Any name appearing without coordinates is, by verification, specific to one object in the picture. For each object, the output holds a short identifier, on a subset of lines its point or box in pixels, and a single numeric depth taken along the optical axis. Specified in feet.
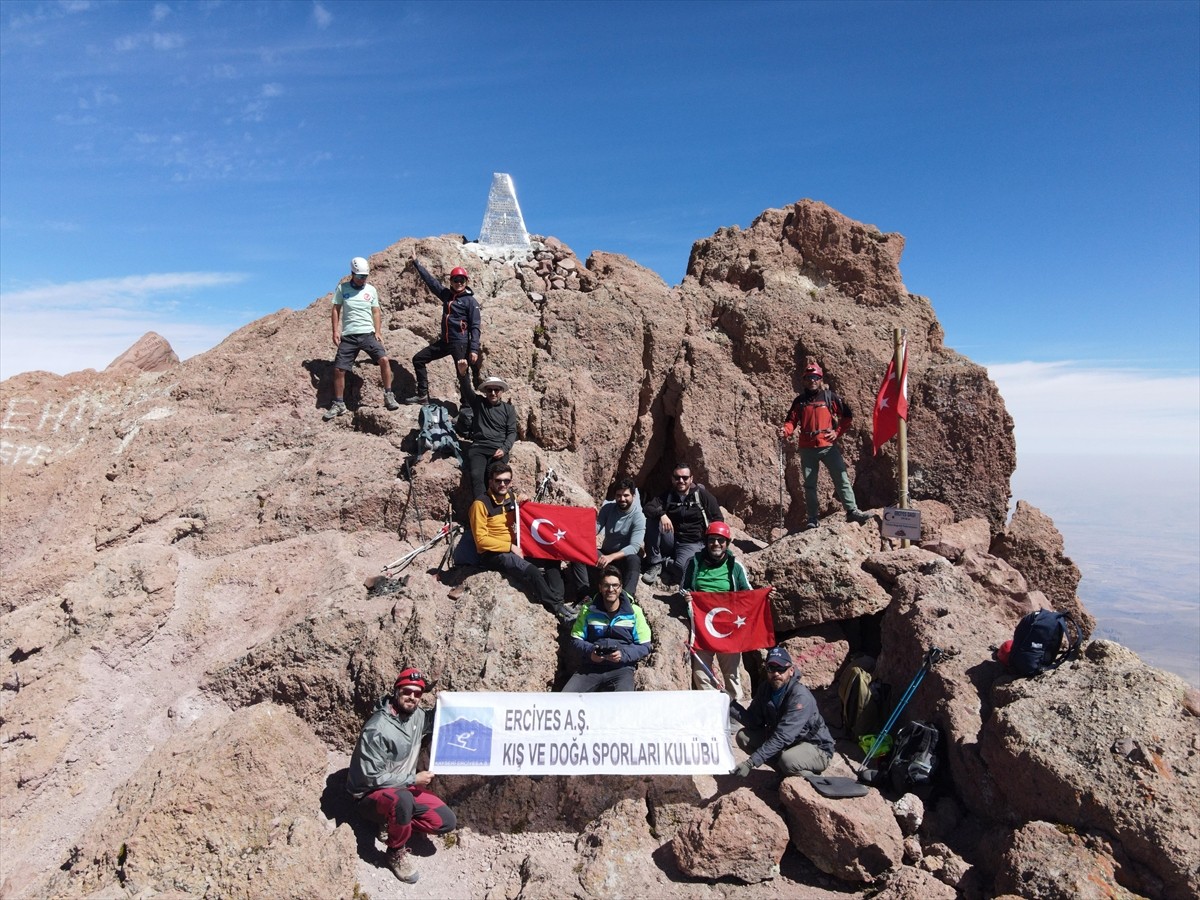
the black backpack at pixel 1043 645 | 22.29
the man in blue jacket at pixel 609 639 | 22.09
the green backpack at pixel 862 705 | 24.76
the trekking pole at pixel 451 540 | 27.30
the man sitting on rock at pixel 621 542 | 25.71
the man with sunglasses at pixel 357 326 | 32.60
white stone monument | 43.57
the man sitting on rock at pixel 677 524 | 28.53
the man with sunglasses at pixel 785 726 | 20.86
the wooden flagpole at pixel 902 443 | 33.12
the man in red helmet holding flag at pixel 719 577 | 25.20
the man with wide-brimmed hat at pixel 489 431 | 27.96
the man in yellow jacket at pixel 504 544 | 24.86
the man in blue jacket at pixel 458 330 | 31.94
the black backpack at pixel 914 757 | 21.65
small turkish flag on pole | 34.12
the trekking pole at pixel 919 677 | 24.14
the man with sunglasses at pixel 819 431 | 32.94
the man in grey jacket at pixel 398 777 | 19.20
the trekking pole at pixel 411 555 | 27.22
